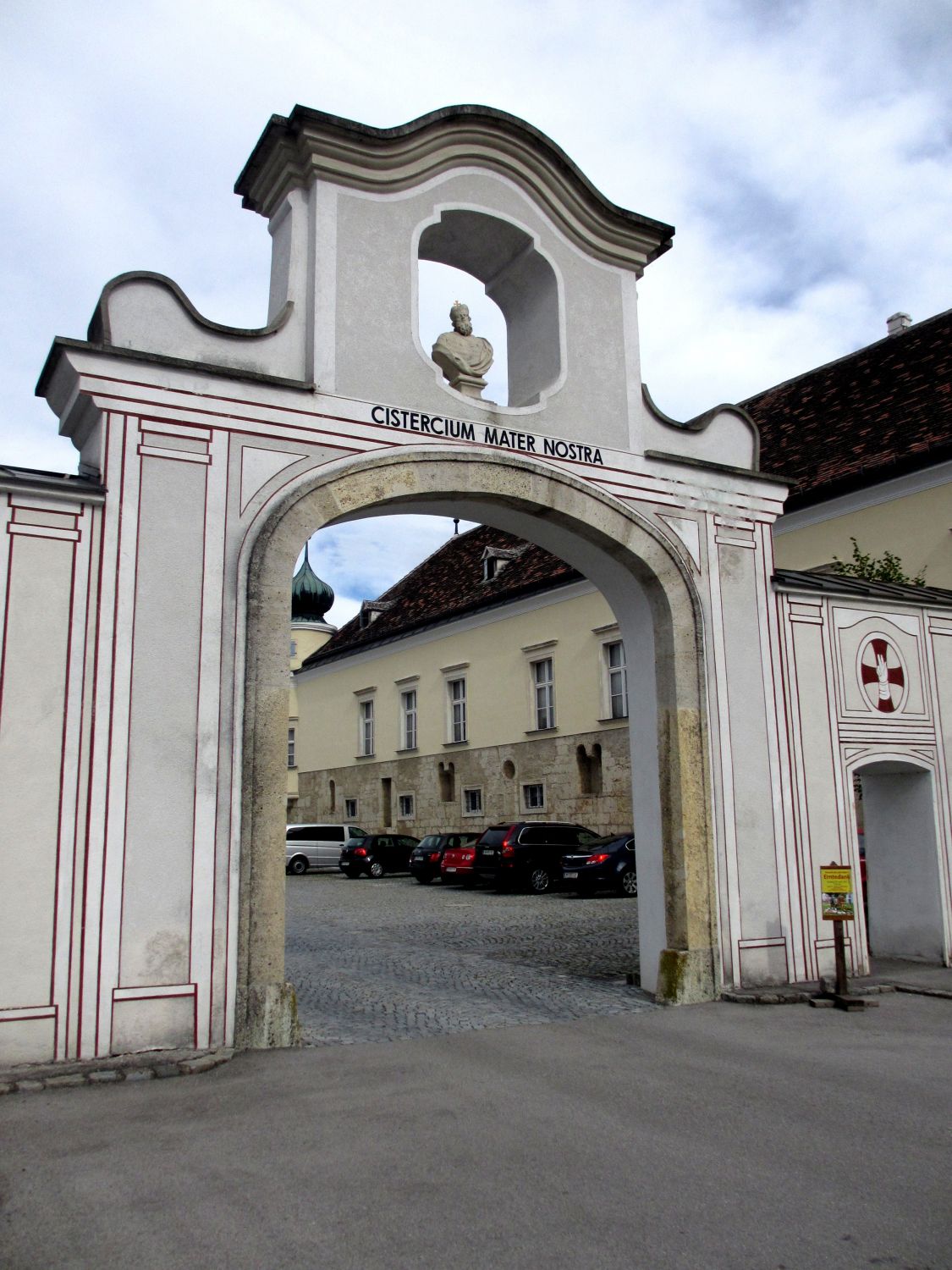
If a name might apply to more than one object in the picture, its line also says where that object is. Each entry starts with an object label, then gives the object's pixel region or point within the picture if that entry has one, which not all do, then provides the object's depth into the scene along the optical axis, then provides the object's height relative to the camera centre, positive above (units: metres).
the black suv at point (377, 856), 29.80 -0.39
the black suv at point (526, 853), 22.50 -0.29
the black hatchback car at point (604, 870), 20.98 -0.62
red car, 23.83 -0.54
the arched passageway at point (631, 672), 7.52 +1.35
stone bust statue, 9.43 +4.08
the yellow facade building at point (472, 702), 26.95 +3.94
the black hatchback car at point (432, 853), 25.99 -0.30
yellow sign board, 9.27 -0.49
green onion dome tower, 48.34 +10.47
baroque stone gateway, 7.03 +1.89
